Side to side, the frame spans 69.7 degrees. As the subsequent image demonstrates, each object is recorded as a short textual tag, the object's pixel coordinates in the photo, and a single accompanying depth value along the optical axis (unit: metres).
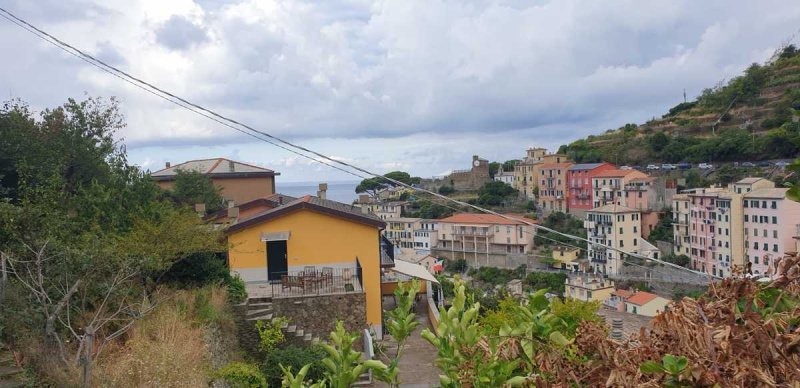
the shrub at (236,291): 13.15
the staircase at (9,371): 7.18
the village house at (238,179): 29.70
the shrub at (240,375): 9.59
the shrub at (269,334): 12.29
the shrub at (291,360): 10.72
